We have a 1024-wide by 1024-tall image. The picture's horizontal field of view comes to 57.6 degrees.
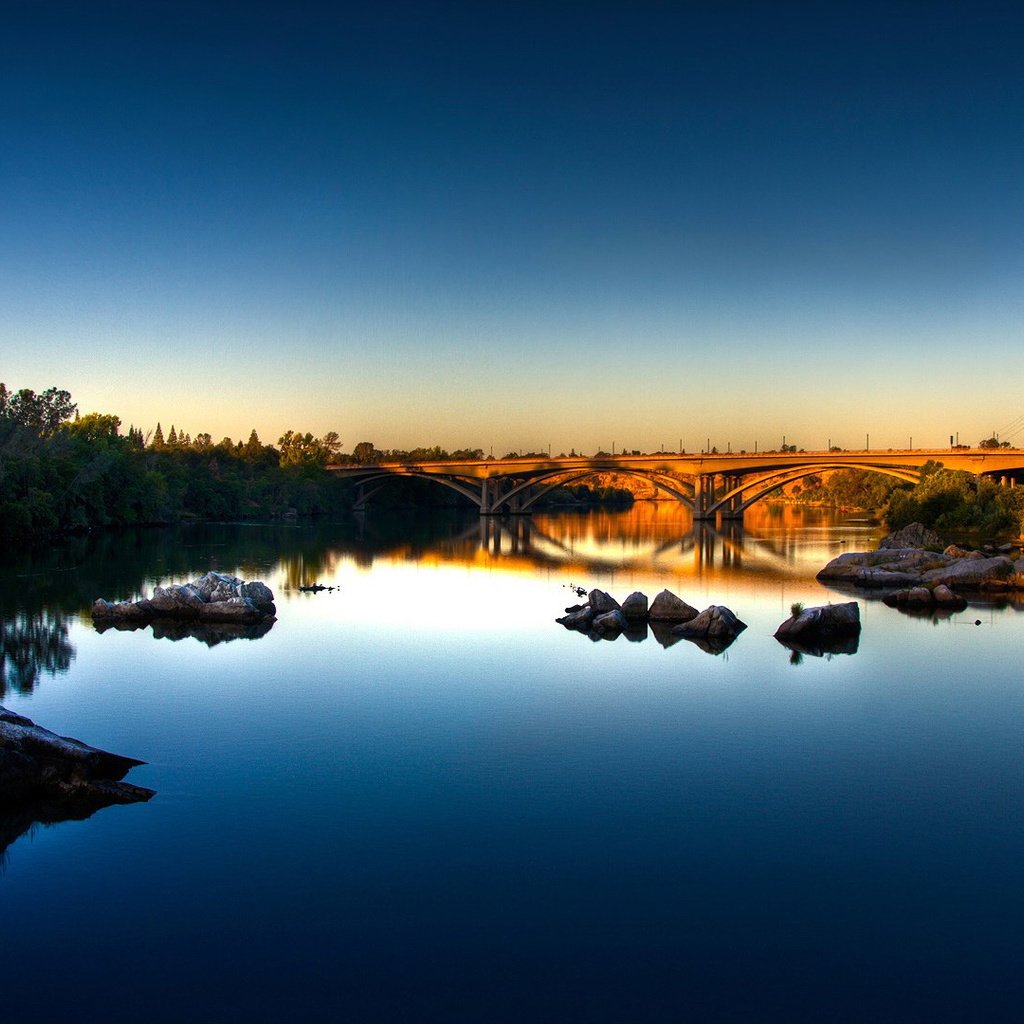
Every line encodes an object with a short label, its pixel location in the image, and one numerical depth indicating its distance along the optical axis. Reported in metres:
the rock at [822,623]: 23.47
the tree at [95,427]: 71.03
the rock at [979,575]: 33.38
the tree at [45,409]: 66.84
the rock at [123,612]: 24.89
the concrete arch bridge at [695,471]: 56.28
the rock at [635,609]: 25.47
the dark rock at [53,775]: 11.33
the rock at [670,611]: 25.45
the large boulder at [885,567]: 34.72
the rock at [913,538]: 46.00
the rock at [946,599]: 29.75
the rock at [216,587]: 26.23
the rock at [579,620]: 25.05
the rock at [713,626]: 23.73
